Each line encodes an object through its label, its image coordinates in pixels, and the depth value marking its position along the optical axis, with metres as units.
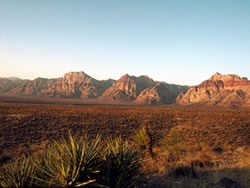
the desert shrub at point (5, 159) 15.07
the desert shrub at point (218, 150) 18.57
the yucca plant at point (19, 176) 5.90
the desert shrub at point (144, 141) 15.45
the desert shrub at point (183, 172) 10.79
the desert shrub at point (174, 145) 16.38
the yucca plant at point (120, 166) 6.84
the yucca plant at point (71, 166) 5.95
